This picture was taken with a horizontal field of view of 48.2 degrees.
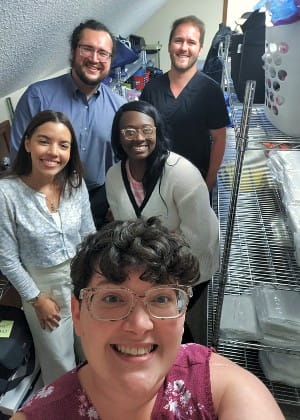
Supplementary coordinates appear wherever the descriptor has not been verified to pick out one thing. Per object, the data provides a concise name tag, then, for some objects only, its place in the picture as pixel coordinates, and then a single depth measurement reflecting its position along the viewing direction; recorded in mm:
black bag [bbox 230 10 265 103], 1338
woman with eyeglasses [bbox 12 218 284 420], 539
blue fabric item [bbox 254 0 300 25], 787
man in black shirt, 1547
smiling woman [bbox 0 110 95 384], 1079
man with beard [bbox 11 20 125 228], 1446
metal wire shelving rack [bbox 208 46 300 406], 969
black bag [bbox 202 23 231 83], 2426
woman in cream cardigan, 1151
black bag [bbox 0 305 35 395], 1101
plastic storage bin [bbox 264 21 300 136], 856
